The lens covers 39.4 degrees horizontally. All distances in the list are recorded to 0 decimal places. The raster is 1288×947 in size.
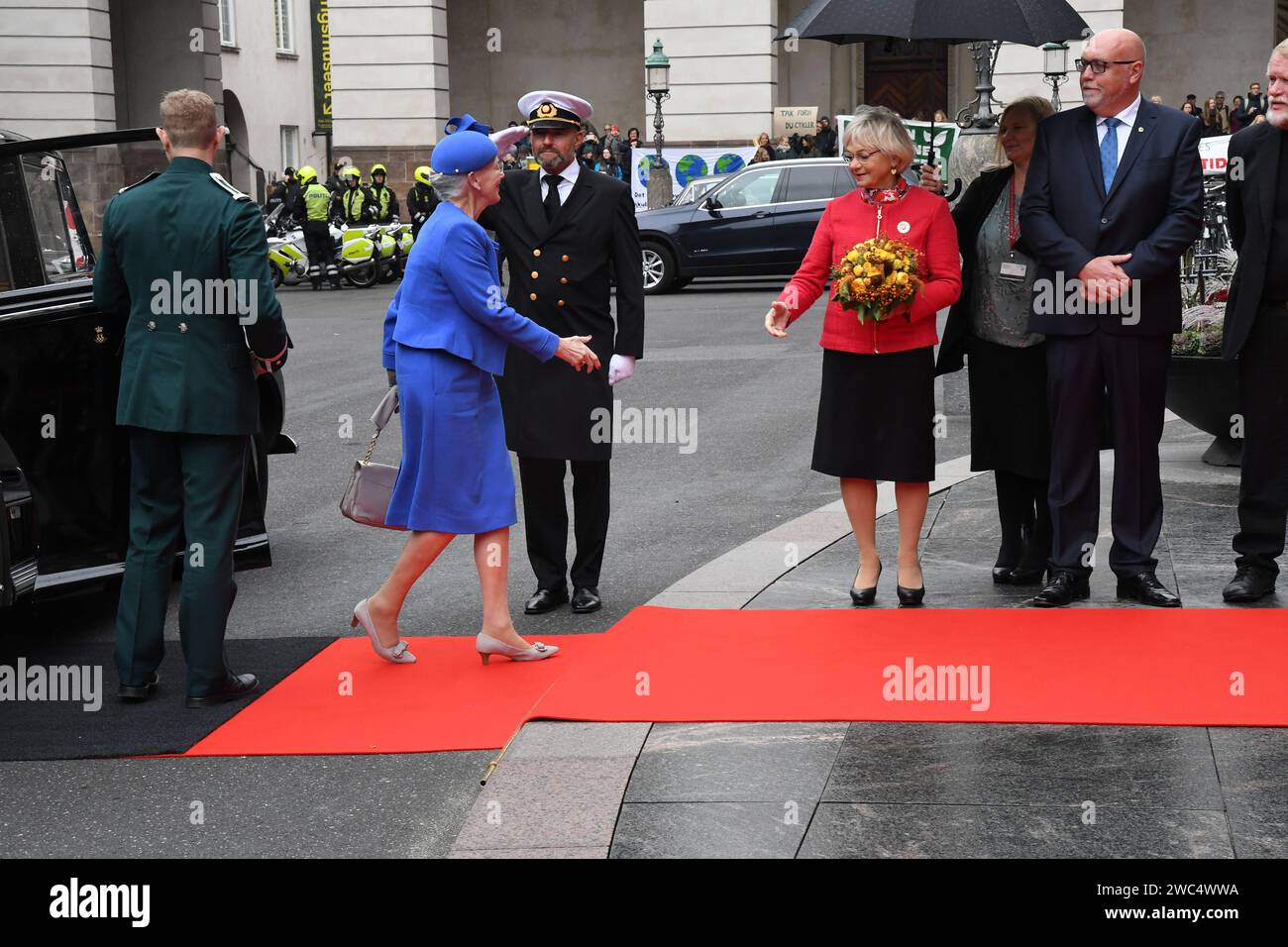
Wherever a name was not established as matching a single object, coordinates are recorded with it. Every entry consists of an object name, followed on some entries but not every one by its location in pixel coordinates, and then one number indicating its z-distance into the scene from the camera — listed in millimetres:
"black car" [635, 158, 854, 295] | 23812
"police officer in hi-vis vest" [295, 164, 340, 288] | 26656
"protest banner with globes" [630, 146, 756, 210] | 32656
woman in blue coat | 5969
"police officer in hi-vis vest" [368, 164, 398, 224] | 28062
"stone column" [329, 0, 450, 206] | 38906
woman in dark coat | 6855
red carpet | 5398
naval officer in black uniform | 6949
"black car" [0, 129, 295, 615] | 6512
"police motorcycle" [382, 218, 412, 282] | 27594
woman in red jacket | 6633
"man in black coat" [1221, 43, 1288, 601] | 6629
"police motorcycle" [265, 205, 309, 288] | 23362
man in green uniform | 5734
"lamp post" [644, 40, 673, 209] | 32281
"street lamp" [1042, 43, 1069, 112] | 30484
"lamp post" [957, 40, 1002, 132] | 13086
